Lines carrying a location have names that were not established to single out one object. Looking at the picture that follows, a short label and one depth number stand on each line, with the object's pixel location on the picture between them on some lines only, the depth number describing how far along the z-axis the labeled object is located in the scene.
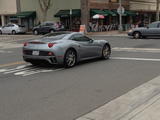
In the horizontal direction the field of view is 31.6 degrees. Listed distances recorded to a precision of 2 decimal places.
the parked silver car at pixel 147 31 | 23.12
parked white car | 36.91
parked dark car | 33.26
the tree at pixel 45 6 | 36.84
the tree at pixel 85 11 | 35.09
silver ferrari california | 9.84
